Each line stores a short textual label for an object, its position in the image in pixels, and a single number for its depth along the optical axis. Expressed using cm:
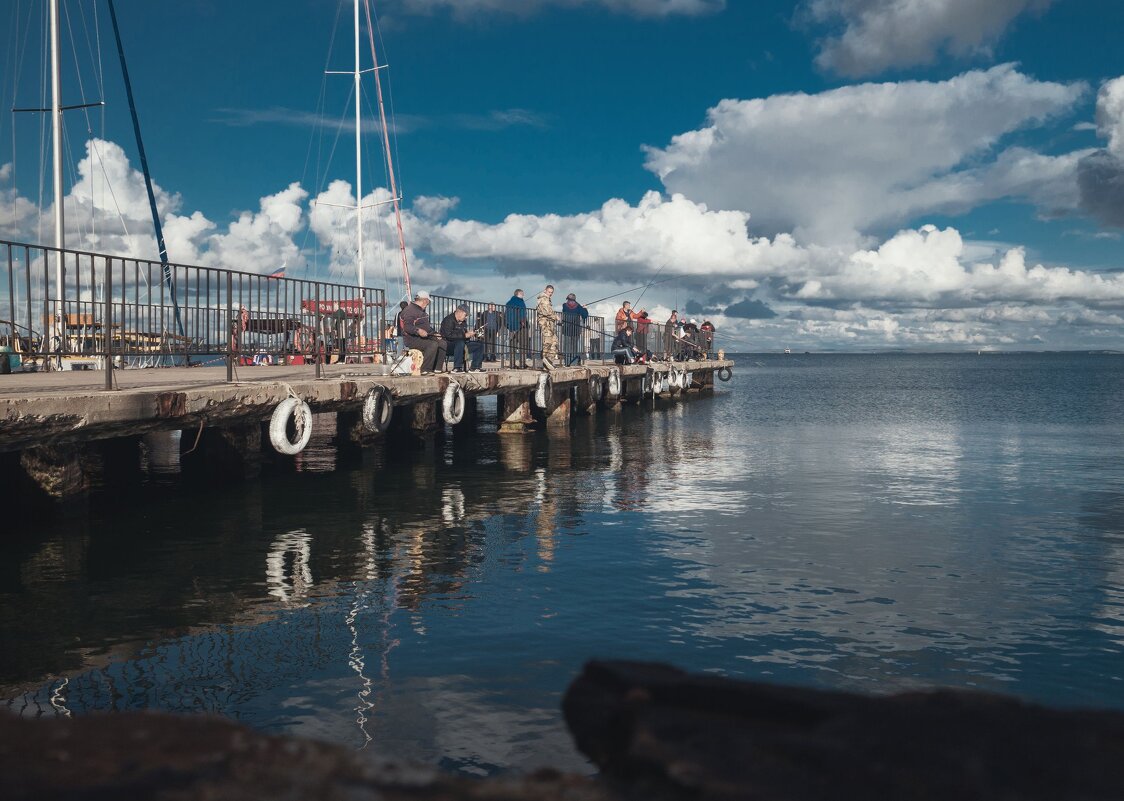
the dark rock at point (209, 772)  180
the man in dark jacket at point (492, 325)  2239
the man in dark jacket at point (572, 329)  2853
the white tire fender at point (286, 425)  1162
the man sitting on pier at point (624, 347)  3350
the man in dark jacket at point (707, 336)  4925
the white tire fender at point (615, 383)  2920
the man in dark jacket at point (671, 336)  4153
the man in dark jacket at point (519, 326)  2336
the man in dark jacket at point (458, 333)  1906
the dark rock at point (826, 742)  179
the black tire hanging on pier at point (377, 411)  1426
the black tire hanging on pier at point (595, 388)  2741
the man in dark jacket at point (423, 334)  1733
